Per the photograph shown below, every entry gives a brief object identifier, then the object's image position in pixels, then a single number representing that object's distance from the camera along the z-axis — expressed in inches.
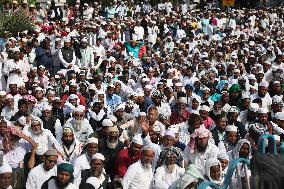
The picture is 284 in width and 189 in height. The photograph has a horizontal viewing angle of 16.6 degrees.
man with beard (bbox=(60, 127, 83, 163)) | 513.8
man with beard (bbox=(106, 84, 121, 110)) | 737.5
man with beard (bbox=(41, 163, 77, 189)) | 404.9
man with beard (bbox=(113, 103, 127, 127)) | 620.6
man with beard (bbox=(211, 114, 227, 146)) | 549.9
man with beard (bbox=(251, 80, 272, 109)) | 712.0
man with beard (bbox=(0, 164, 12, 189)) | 414.1
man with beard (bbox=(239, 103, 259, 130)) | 628.4
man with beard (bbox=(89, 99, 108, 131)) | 636.6
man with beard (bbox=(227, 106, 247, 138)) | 571.8
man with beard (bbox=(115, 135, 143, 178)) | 489.3
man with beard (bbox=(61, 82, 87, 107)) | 711.0
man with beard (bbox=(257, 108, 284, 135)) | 551.0
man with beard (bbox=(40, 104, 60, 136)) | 589.1
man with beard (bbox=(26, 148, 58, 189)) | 438.6
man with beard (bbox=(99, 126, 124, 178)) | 506.6
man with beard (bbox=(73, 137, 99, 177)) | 469.4
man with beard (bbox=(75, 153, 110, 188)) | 436.5
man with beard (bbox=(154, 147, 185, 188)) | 441.6
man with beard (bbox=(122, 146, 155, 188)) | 447.3
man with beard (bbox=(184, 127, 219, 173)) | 487.3
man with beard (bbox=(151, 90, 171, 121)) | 663.0
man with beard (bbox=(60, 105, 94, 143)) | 575.4
